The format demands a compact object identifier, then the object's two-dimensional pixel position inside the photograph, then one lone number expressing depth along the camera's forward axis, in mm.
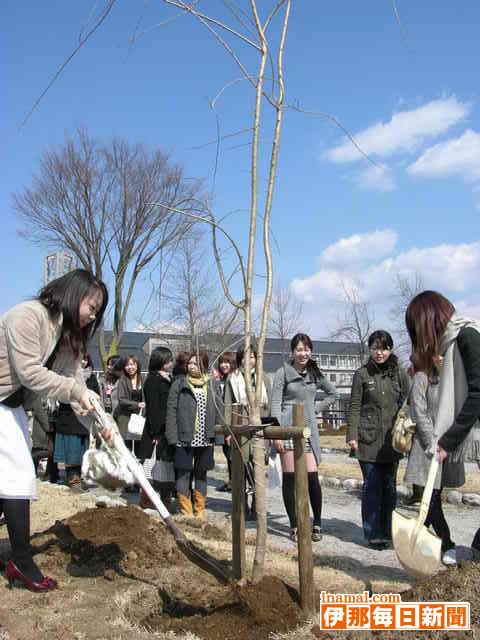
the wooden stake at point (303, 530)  3404
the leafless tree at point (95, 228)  20344
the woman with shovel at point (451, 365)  3467
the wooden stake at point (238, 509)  3699
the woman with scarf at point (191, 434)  6812
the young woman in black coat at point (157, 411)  7246
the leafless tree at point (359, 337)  27109
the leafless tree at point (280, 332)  25203
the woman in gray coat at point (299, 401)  5859
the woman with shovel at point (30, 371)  3693
